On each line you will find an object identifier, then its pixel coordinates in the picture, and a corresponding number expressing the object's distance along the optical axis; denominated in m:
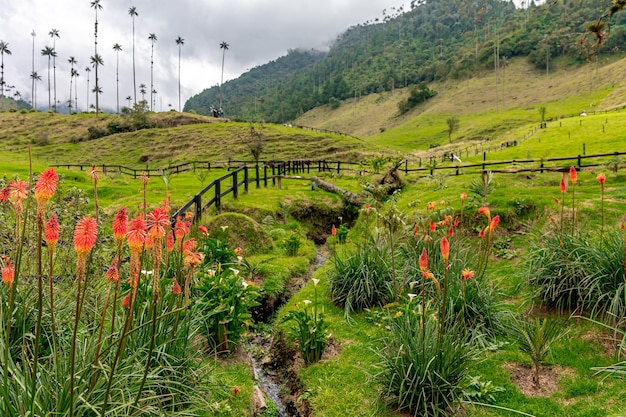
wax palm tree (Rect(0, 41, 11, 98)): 115.81
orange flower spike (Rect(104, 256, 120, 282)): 2.25
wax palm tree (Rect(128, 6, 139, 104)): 110.50
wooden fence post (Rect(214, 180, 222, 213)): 14.29
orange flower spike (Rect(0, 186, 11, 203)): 2.42
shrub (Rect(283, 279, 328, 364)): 6.15
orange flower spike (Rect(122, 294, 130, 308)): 2.53
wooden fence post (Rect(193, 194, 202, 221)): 11.13
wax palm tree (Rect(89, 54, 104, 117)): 100.94
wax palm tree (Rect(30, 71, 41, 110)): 129.25
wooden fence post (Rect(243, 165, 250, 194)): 18.58
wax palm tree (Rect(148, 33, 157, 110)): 120.44
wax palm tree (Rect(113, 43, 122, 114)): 117.20
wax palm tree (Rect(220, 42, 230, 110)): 117.62
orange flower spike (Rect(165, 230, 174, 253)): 2.79
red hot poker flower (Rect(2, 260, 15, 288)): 2.07
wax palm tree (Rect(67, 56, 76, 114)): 124.81
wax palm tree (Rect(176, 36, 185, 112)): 121.88
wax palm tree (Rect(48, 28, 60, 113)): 118.31
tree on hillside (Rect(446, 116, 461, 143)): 87.78
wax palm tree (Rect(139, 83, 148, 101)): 141.50
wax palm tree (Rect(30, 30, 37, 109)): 128.75
